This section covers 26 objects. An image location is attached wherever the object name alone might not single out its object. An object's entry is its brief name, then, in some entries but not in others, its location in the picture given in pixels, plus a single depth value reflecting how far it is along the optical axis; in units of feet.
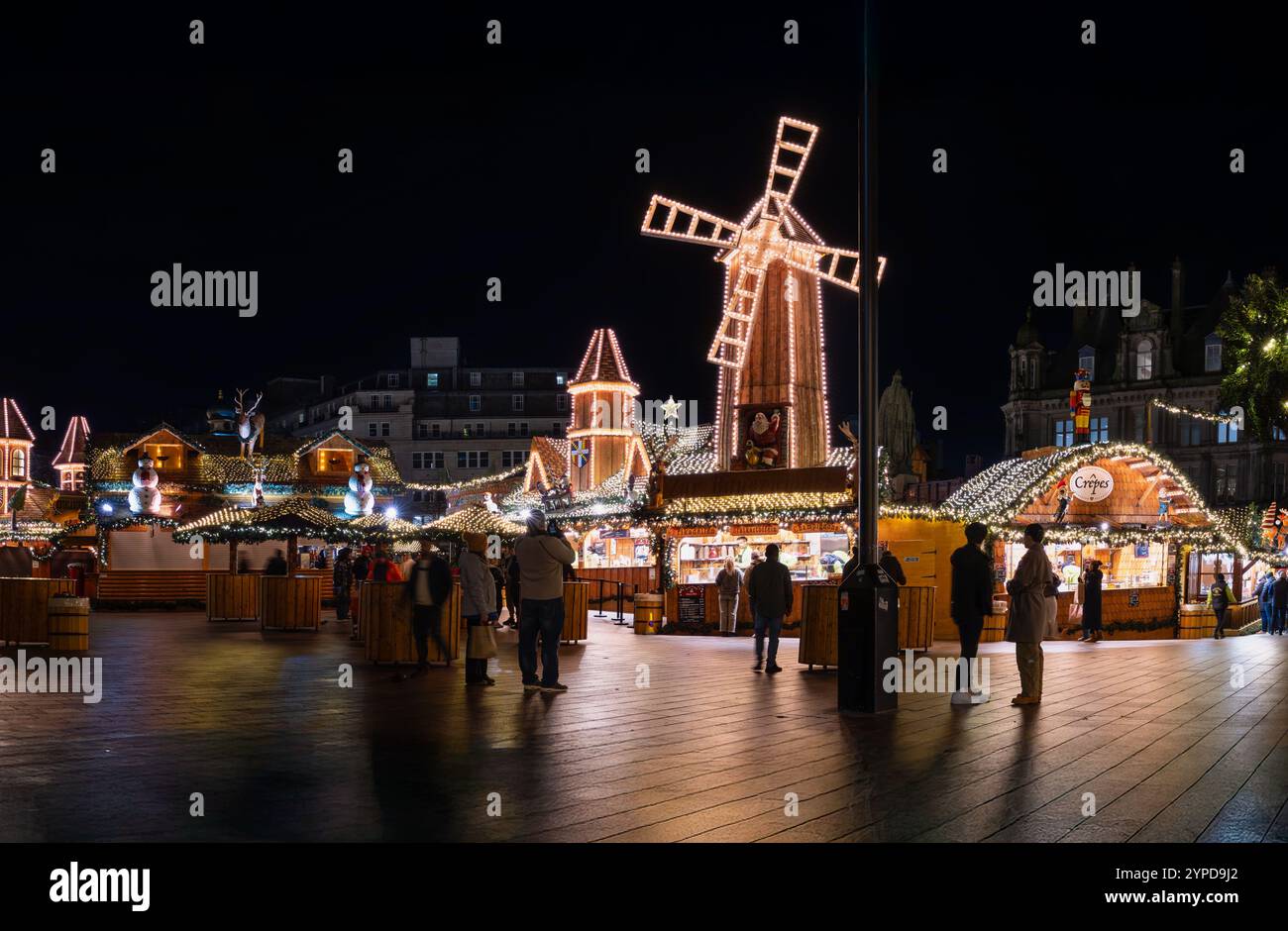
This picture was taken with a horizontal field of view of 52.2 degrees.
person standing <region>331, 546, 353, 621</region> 99.98
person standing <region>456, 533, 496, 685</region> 44.34
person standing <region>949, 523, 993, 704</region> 42.29
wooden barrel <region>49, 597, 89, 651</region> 57.21
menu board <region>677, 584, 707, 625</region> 86.69
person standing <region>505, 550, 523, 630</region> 72.95
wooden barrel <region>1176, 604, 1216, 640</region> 90.54
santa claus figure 109.91
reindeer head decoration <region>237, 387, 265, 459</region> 159.12
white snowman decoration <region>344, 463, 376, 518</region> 158.71
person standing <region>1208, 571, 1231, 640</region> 97.11
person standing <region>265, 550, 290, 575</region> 86.75
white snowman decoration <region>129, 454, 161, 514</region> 158.71
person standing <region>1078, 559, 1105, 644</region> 82.94
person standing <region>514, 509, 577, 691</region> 40.45
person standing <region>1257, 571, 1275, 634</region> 108.17
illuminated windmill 112.47
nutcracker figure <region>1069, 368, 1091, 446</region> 108.17
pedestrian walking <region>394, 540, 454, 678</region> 48.55
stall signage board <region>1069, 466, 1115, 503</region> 99.35
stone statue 256.11
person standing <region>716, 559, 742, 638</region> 82.02
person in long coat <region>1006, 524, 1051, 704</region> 40.16
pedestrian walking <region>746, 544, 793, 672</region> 54.39
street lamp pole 37.52
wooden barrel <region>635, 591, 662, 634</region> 86.07
